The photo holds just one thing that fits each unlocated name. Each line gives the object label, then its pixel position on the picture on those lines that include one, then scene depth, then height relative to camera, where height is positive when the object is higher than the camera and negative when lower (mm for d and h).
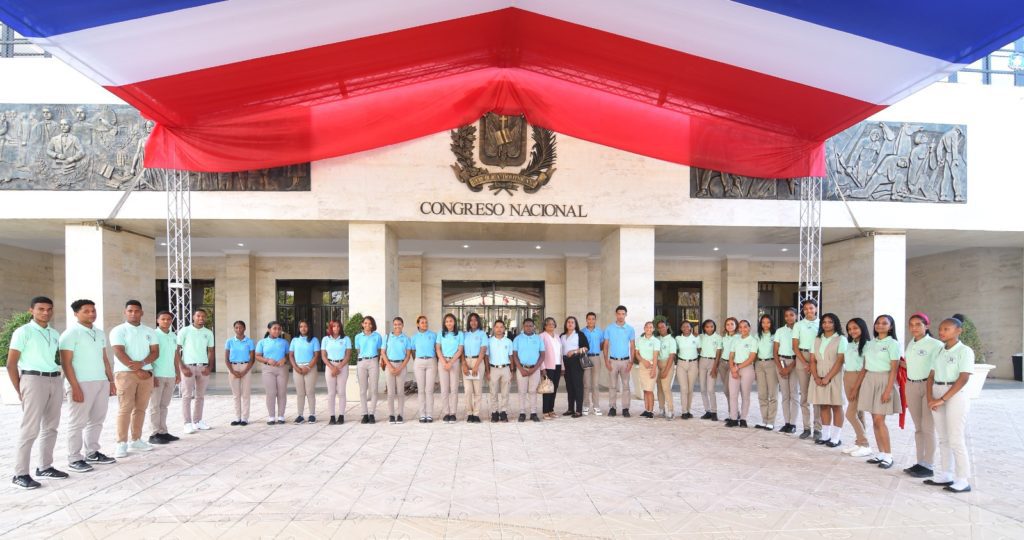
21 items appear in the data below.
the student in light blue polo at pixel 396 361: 8070 -1399
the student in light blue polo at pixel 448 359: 8094 -1368
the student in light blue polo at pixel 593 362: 8969 -1584
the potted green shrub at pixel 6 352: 9977 -1586
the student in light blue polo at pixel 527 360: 8312 -1426
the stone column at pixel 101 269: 10906 -52
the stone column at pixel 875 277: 11828 -299
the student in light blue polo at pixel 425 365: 8109 -1458
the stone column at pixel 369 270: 11234 -93
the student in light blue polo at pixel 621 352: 8766 -1384
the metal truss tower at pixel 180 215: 10156 +950
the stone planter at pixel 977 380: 10661 -2272
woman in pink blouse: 8594 -1406
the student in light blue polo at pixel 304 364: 8117 -1440
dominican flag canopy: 5668 +2522
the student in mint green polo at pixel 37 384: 5035 -1092
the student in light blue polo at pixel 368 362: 8047 -1407
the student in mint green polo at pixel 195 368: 7555 -1403
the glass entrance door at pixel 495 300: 17953 -1142
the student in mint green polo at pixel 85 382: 5465 -1164
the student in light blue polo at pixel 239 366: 8078 -1461
